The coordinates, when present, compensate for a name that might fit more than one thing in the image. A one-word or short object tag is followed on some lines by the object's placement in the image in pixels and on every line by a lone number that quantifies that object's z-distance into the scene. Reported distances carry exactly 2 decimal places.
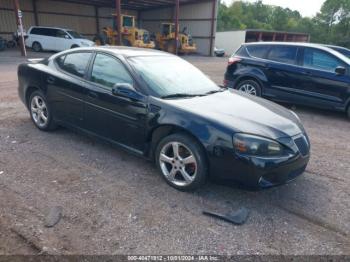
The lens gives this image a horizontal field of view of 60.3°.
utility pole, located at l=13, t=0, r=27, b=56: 16.73
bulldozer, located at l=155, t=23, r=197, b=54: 27.11
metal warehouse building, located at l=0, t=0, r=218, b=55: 26.41
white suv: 20.86
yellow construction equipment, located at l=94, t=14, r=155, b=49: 23.74
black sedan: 3.06
